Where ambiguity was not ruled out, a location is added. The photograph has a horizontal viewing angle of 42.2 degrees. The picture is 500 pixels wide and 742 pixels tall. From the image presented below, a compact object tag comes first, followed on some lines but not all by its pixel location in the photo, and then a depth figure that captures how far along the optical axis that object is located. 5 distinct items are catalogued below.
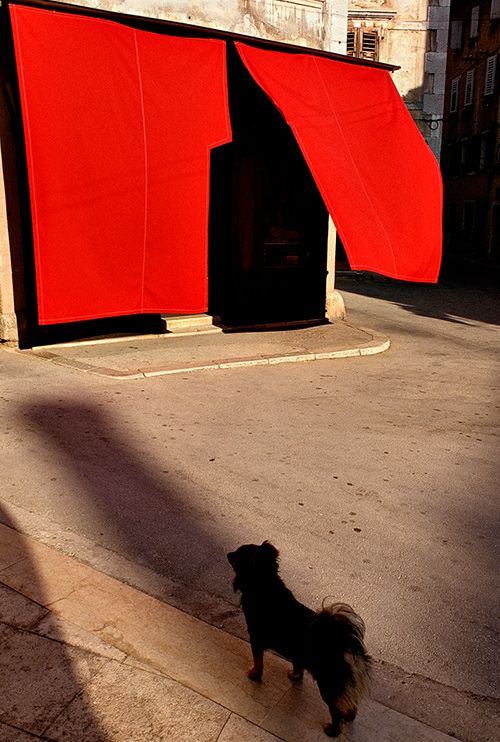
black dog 2.53
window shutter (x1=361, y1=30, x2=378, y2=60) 22.33
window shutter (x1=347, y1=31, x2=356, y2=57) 22.49
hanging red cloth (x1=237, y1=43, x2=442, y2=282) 8.74
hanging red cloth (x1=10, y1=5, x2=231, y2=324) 7.75
